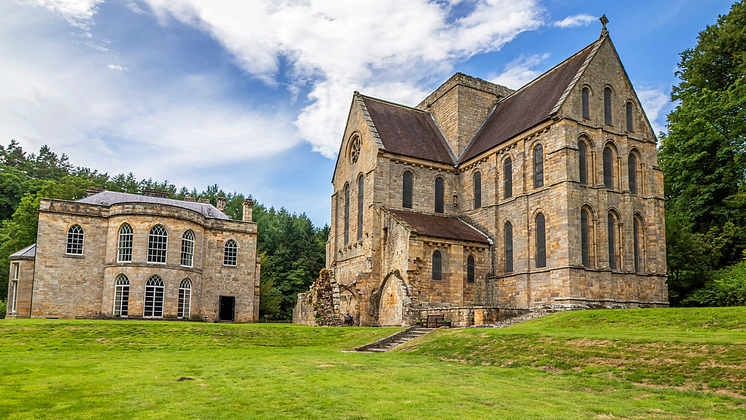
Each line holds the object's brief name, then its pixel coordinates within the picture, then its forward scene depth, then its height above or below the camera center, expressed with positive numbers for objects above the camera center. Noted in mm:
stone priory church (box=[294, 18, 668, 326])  27312 +4093
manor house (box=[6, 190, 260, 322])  34062 +760
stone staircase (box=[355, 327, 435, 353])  20578 -2495
